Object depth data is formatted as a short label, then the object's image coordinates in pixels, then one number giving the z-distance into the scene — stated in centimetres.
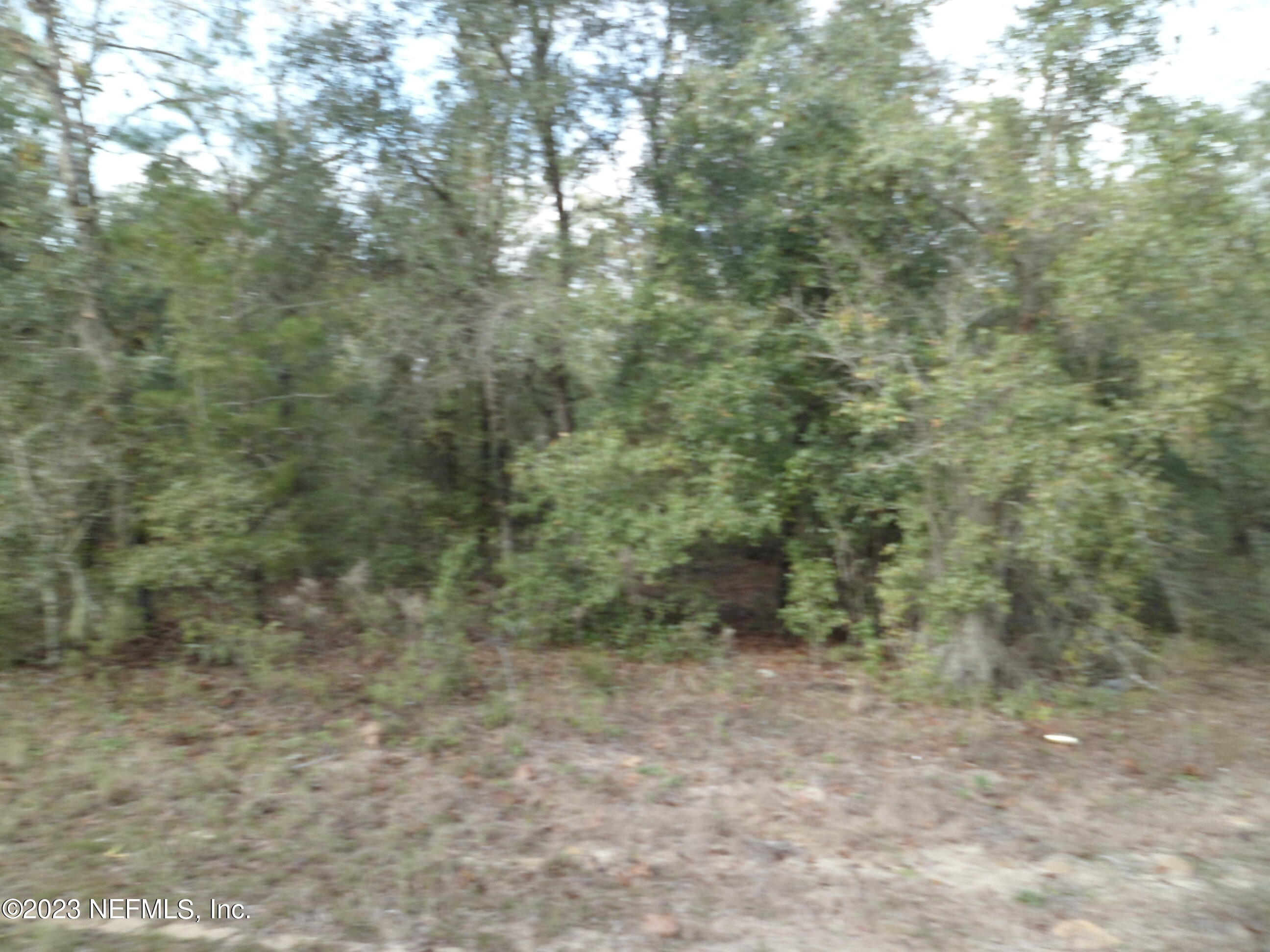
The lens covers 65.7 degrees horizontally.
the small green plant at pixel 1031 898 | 496
